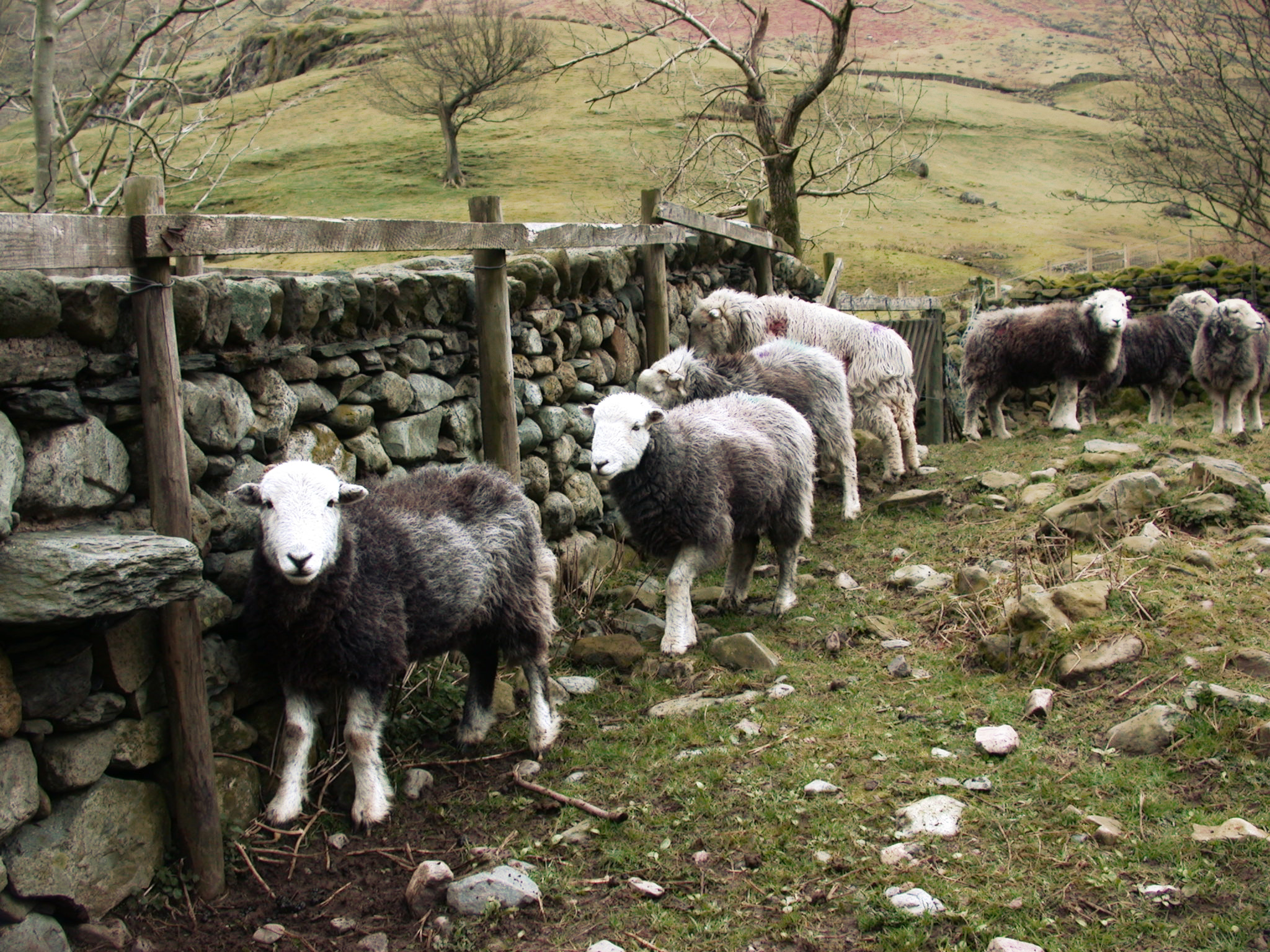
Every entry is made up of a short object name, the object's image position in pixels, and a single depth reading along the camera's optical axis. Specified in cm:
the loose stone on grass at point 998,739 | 419
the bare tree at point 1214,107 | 1973
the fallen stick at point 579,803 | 397
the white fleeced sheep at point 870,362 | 1006
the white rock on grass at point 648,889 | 344
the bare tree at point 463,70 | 3481
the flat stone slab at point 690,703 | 498
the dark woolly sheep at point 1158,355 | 1308
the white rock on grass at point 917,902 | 313
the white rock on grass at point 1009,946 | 288
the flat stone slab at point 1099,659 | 473
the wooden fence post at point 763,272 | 1156
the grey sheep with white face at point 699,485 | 581
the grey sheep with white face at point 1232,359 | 1151
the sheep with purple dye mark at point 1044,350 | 1243
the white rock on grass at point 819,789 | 399
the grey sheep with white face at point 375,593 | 371
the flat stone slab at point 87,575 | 284
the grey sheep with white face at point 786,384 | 768
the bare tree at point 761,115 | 1366
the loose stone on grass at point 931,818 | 362
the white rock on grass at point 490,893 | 339
